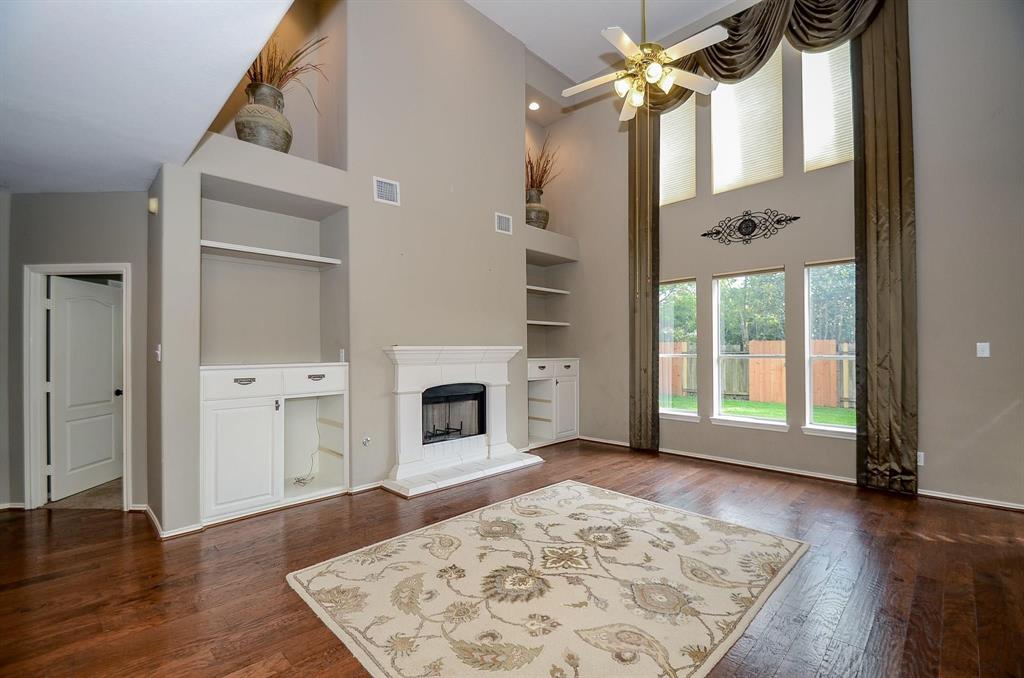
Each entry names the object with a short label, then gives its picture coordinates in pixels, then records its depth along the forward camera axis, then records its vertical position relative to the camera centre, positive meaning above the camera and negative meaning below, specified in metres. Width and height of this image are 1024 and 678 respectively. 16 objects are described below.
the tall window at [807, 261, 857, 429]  4.50 -0.09
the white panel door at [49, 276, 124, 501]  4.02 -0.38
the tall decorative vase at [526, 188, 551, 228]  6.36 +1.72
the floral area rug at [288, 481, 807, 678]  1.97 -1.34
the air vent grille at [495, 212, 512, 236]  5.54 +1.39
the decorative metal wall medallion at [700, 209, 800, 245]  4.90 +1.21
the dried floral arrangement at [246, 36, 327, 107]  4.10 +2.56
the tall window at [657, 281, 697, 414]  5.63 -0.11
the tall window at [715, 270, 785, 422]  4.95 -0.09
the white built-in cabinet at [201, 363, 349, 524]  3.51 -0.74
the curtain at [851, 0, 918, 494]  4.05 +0.68
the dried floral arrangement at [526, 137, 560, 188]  6.88 +2.59
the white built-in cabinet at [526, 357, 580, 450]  6.27 -0.84
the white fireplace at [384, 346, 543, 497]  4.45 -0.82
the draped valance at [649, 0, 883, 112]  4.36 +3.09
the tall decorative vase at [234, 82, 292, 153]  3.82 +1.84
